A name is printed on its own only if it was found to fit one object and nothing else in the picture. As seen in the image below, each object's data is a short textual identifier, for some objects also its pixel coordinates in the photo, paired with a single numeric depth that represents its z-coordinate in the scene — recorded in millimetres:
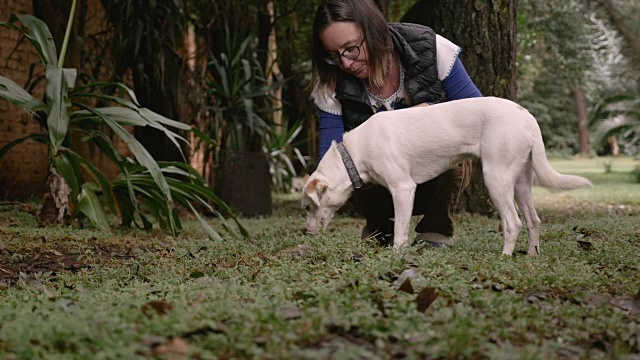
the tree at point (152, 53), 7703
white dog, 3619
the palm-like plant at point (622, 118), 15055
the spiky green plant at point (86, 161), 4766
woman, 4180
